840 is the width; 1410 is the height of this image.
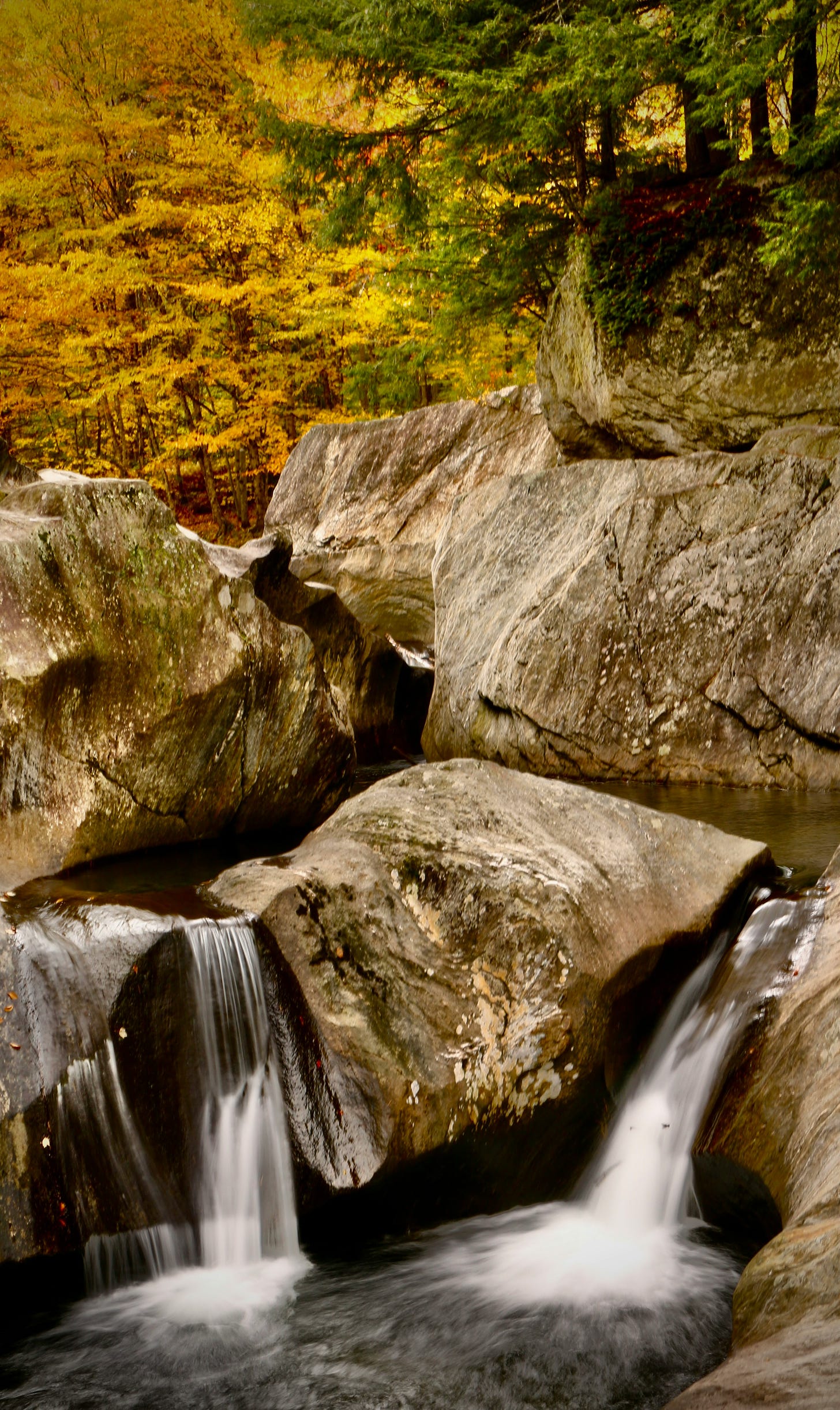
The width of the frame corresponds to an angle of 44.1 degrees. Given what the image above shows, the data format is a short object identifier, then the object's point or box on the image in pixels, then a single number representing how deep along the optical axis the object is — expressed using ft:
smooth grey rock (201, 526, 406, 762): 30.04
